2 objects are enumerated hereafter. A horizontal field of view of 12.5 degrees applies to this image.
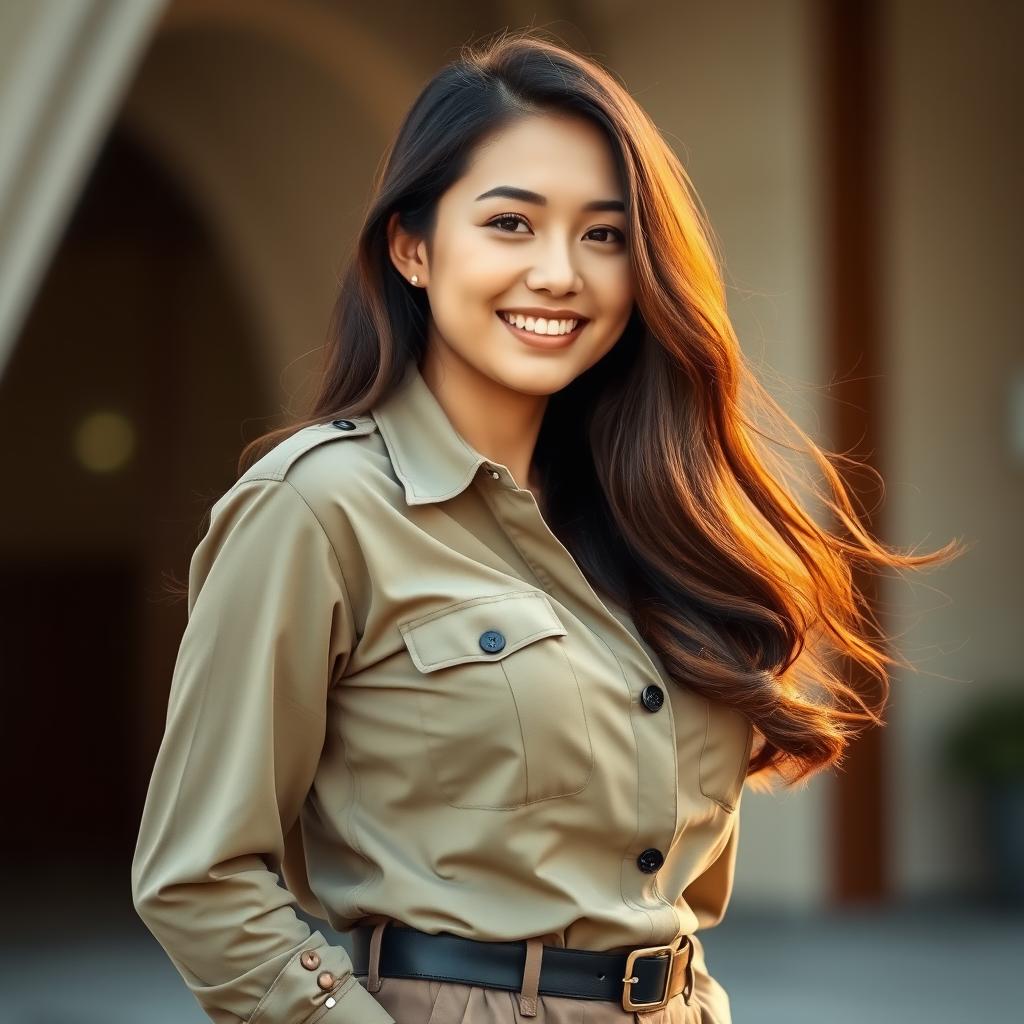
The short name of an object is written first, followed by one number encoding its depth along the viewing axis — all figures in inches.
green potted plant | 319.9
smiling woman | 113.7
